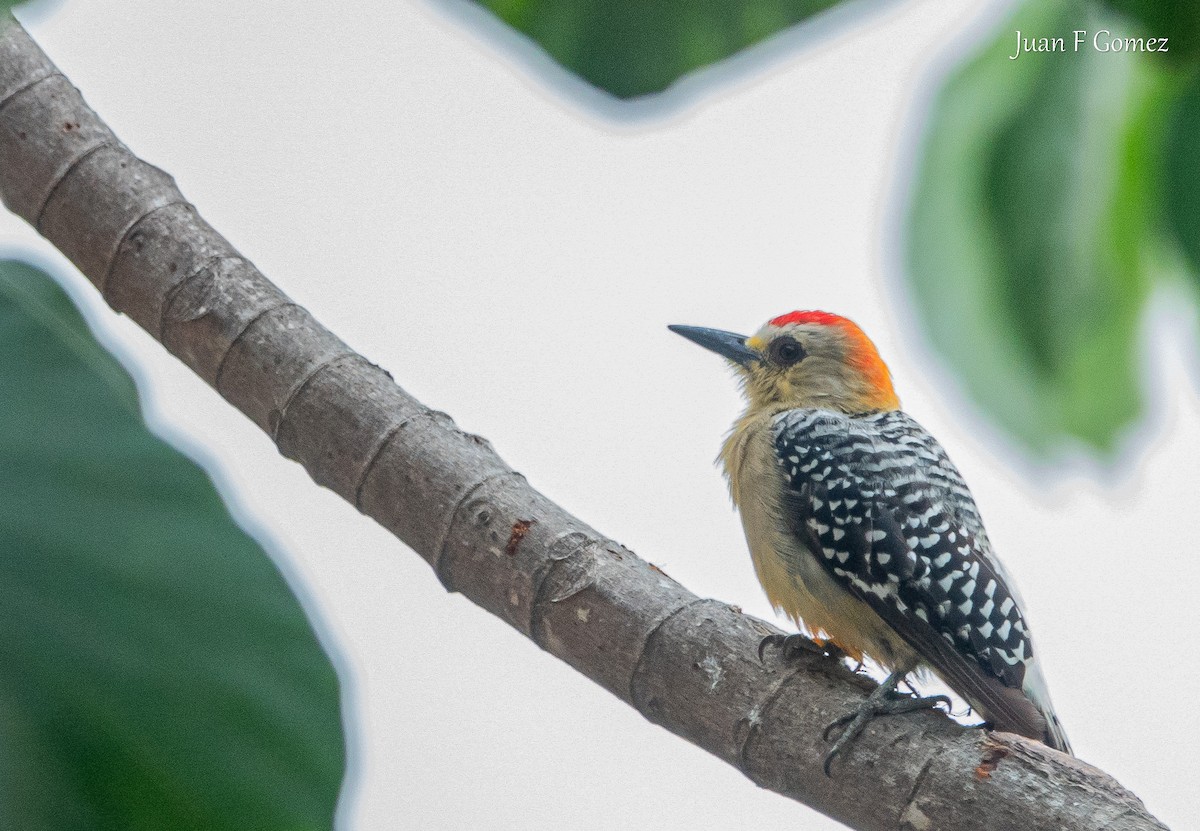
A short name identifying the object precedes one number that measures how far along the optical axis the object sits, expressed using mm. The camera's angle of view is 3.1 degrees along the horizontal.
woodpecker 4623
